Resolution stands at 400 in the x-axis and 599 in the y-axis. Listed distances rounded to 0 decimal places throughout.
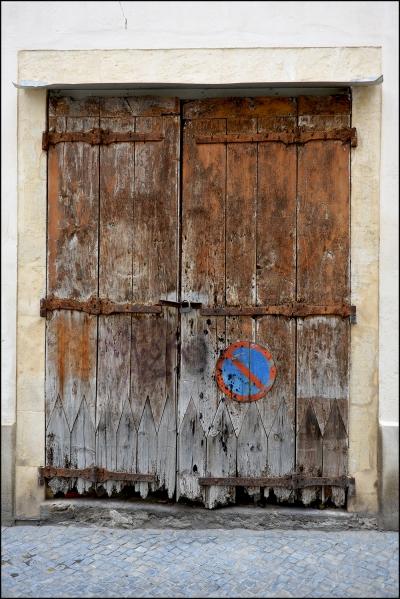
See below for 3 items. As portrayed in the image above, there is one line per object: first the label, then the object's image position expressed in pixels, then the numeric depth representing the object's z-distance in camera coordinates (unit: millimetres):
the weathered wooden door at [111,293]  3471
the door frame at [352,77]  3287
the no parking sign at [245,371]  3430
